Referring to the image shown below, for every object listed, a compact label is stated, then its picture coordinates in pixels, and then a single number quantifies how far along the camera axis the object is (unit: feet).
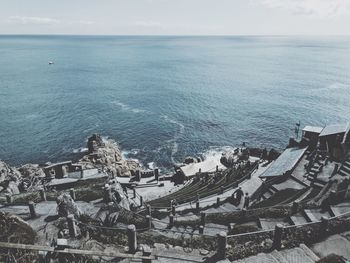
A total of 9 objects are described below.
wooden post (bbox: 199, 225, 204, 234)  67.51
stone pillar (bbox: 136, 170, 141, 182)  135.51
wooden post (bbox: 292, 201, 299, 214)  68.18
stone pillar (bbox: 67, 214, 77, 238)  55.21
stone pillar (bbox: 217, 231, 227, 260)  47.91
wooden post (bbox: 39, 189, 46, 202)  80.84
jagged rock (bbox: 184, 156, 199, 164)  182.10
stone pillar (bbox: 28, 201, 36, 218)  68.69
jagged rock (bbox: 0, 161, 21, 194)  113.29
